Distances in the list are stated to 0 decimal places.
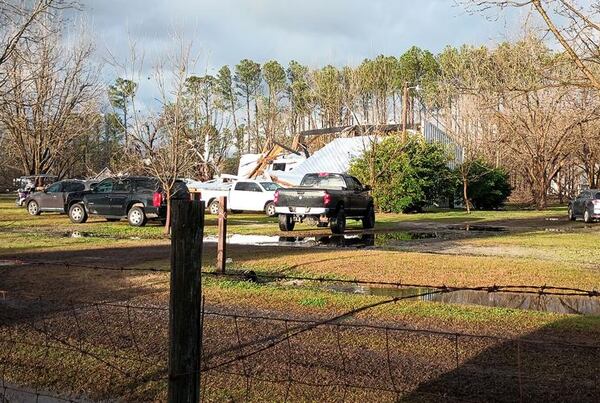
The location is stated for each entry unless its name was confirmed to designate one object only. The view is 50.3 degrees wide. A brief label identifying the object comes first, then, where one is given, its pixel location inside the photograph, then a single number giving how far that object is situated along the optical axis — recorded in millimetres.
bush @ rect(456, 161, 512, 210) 40094
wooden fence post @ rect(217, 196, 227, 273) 11047
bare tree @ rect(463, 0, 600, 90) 12180
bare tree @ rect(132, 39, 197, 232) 18703
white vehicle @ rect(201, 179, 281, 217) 30609
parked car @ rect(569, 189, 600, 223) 28594
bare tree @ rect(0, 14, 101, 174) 43656
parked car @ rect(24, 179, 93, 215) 27844
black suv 22438
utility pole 37097
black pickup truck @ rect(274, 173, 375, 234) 19938
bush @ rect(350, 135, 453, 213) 34594
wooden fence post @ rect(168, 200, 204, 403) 3506
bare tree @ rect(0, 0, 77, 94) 17438
